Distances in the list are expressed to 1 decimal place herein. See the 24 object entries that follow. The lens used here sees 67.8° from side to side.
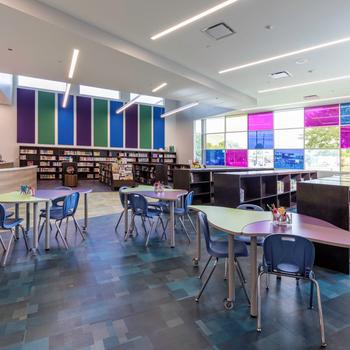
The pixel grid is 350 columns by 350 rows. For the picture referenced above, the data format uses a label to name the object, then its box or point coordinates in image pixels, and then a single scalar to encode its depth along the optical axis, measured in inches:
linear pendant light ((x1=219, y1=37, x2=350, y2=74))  208.9
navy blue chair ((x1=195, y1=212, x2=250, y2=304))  100.3
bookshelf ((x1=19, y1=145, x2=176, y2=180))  542.9
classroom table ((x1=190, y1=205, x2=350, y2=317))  83.0
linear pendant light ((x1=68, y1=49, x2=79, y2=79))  216.7
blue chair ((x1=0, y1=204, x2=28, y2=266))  129.3
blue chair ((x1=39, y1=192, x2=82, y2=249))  157.6
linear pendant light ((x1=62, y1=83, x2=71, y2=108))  452.4
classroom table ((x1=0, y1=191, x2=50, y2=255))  141.6
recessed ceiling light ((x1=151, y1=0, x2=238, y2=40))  161.5
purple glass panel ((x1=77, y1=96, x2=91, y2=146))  594.5
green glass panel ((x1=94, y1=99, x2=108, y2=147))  612.7
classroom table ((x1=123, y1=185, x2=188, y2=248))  160.4
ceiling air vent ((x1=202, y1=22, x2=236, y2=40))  187.3
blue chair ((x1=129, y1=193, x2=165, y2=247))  164.2
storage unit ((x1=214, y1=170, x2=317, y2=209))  206.1
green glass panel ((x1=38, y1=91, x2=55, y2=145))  555.5
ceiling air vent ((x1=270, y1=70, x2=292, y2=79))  285.6
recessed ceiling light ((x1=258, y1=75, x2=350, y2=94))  299.7
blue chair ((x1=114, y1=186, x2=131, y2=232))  185.6
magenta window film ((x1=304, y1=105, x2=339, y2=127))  428.8
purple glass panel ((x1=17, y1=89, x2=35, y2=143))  535.8
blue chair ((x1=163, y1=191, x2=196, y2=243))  173.8
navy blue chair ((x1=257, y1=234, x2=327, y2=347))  78.8
